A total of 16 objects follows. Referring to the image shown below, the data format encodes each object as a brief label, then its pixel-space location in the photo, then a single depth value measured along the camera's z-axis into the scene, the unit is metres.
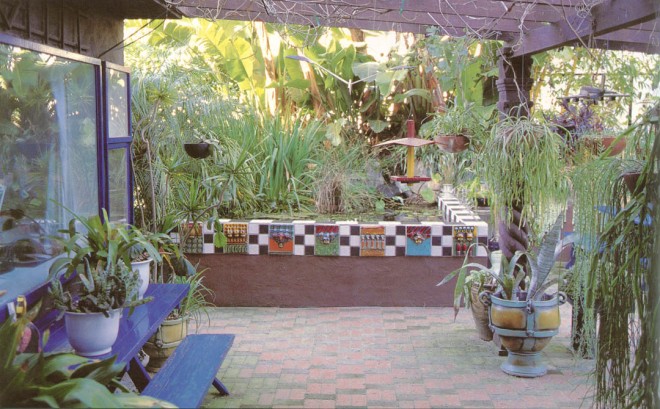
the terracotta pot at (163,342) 5.46
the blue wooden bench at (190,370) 3.65
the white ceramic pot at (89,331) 3.54
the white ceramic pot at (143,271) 4.69
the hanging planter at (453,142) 6.12
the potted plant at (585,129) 6.96
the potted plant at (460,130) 6.14
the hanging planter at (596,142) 6.87
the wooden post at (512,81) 6.05
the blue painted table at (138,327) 3.80
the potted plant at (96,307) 3.55
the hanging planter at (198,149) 6.02
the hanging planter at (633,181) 3.06
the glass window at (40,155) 3.87
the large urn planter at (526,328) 5.38
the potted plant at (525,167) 5.26
